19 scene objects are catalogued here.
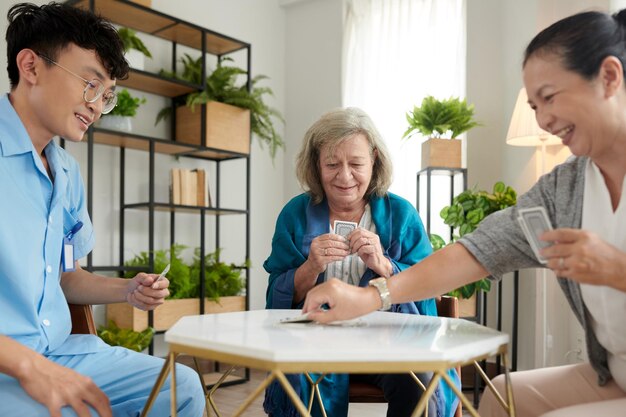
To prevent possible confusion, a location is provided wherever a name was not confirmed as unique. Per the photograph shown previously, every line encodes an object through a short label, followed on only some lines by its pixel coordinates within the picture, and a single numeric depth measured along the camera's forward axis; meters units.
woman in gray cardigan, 1.12
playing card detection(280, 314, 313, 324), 1.29
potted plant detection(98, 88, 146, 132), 3.54
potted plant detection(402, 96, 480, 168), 3.77
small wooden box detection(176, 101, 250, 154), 4.03
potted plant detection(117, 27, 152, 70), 3.60
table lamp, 3.47
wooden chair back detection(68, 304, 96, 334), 1.72
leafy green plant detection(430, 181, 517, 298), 3.58
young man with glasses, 1.45
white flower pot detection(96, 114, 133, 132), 3.54
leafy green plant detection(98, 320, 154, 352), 3.36
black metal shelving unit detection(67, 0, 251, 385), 3.55
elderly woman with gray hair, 1.84
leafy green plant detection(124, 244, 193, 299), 3.76
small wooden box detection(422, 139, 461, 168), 3.79
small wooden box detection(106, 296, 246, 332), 3.54
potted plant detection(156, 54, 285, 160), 4.03
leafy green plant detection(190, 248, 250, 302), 4.03
